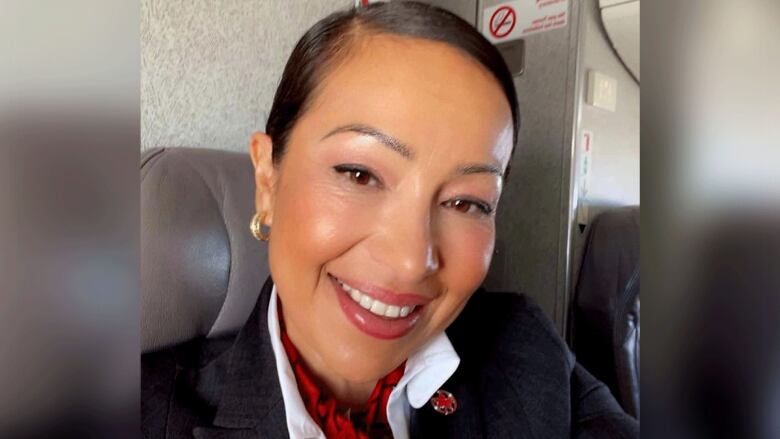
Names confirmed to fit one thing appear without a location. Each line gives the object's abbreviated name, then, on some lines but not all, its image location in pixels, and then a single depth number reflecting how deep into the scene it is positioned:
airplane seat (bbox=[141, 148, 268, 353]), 0.48
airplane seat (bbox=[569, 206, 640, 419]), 0.70
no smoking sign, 0.91
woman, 0.45
